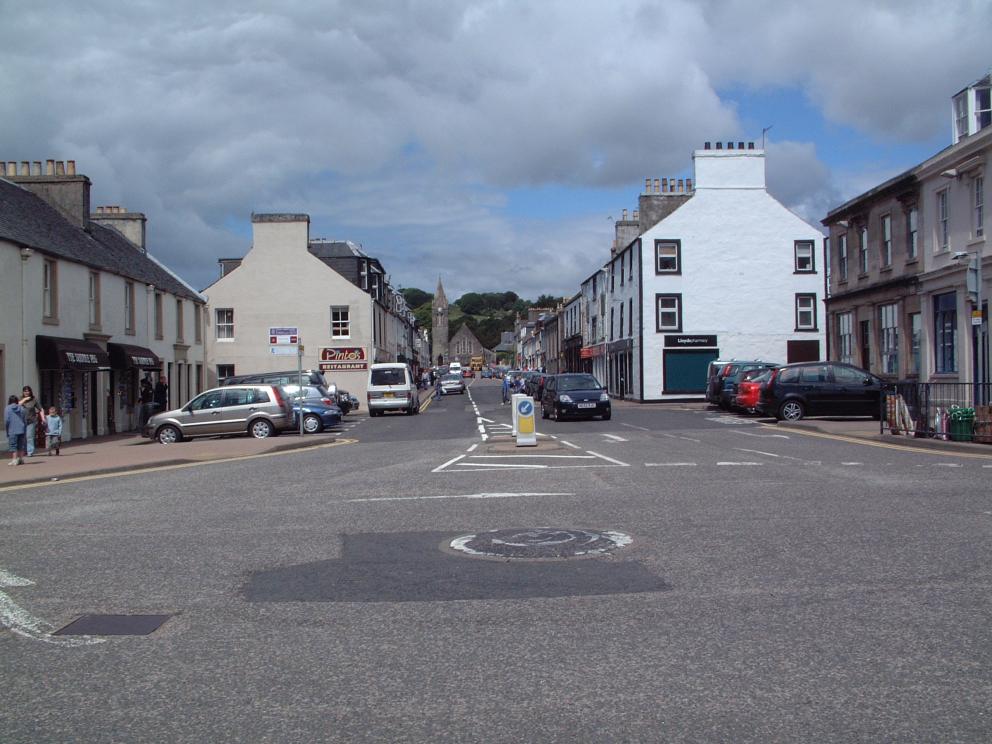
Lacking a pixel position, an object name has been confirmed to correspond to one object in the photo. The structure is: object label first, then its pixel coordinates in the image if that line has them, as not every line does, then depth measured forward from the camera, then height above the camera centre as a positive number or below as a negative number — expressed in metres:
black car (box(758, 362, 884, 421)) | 27.05 -0.63
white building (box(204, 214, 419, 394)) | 49.28 +3.85
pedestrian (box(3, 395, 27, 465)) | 19.59 -0.89
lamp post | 18.33 +1.57
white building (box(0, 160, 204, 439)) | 24.73 +2.48
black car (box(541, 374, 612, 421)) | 30.81 -0.78
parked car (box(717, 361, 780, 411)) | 34.00 -0.21
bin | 18.45 -1.13
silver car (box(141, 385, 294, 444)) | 26.33 -0.95
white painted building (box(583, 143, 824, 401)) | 47.72 +4.49
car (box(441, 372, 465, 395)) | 70.19 -0.46
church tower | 188.71 +10.33
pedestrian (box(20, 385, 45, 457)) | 20.23 -0.62
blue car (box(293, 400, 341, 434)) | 28.89 -1.12
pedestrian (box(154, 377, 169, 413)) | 31.56 -0.38
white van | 39.25 -0.39
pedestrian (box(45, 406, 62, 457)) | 21.61 -0.99
